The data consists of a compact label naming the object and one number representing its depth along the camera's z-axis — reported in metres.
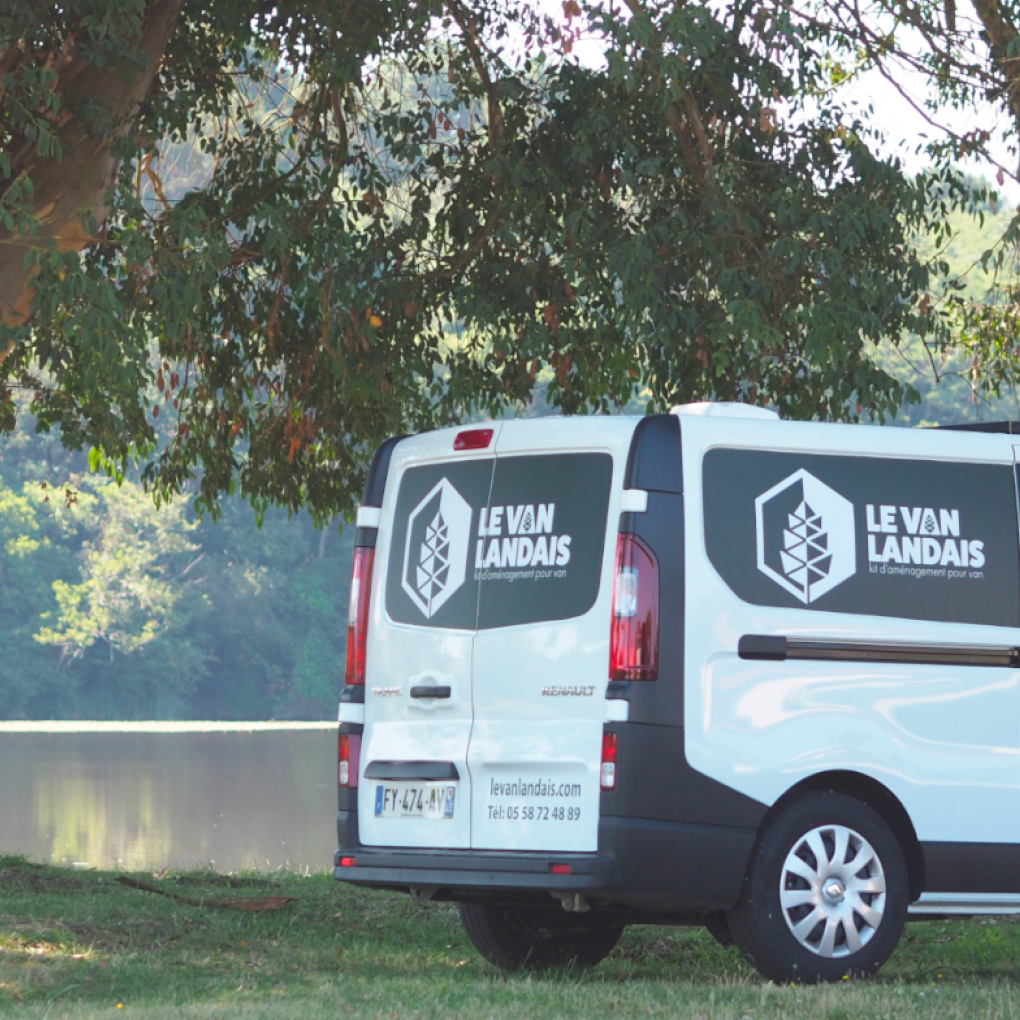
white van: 13.73
